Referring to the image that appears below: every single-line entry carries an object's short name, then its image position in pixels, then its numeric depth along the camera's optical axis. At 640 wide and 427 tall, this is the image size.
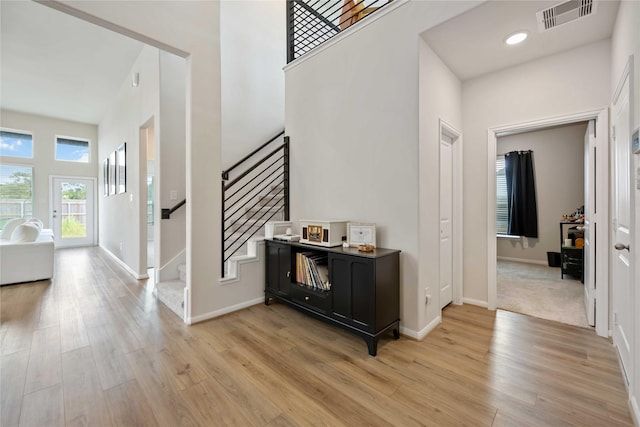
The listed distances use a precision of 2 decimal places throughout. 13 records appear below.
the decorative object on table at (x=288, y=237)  2.92
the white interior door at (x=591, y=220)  2.47
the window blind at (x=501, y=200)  5.76
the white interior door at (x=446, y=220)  2.89
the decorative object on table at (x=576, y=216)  4.45
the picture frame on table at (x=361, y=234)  2.46
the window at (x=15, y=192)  6.50
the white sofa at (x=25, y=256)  3.88
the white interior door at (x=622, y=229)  1.71
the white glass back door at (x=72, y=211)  7.26
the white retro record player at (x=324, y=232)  2.55
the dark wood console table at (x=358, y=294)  2.12
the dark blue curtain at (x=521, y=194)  5.33
